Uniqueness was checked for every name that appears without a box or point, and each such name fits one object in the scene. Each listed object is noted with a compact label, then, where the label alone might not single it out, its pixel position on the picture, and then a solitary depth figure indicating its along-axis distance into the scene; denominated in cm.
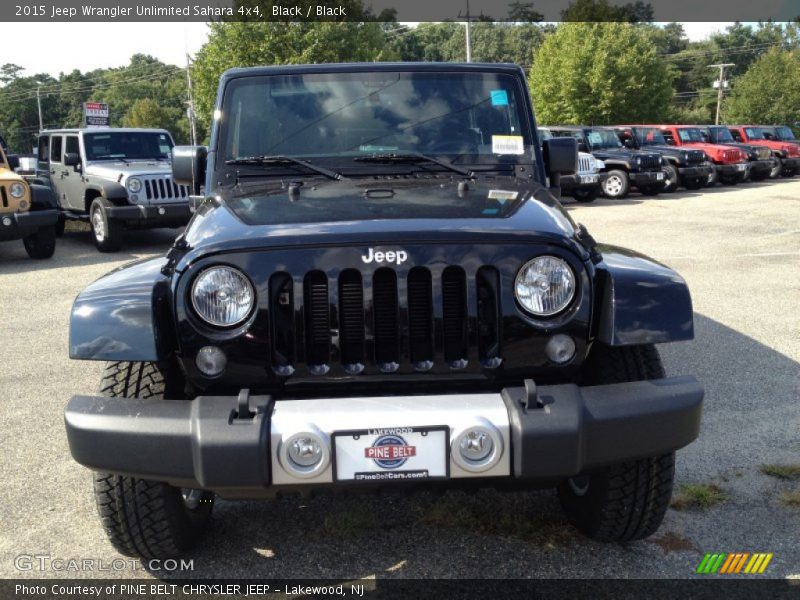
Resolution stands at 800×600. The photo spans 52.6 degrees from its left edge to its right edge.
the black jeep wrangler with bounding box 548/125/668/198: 1878
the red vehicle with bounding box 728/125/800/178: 2606
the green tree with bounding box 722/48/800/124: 4381
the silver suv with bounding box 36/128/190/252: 1145
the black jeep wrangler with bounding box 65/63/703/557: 236
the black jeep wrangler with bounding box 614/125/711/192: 2027
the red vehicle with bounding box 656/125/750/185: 2259
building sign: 2785
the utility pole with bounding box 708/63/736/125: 5697
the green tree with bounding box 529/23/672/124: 3466
